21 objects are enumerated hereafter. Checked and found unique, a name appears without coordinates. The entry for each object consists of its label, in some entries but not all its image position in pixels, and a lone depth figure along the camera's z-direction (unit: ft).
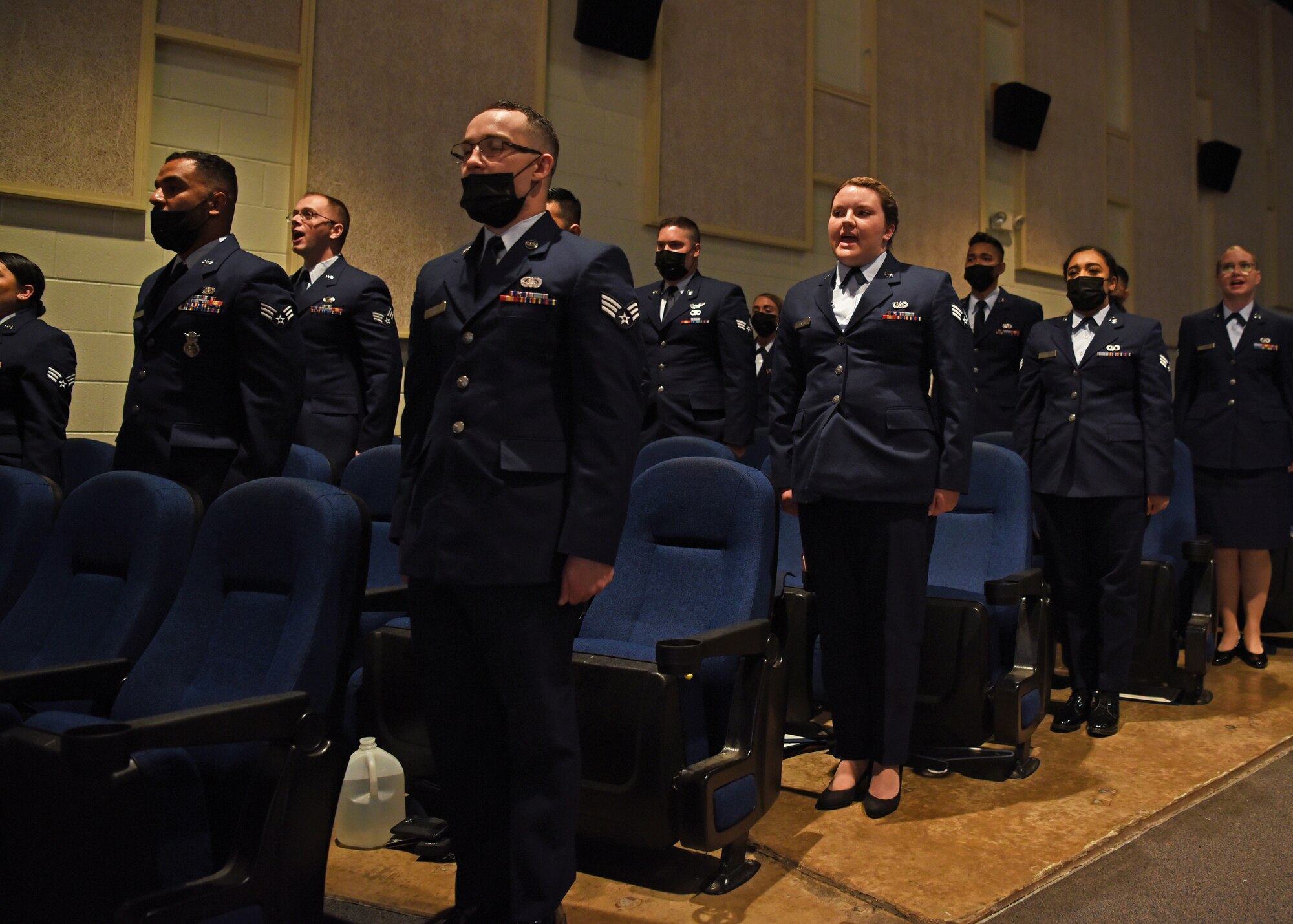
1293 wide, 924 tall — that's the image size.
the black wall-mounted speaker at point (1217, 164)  28.91
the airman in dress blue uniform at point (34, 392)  10.23
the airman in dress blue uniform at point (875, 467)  7.64
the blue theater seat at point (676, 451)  8.59
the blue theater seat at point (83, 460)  10.52
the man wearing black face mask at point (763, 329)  16.97
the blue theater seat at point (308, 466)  8.64
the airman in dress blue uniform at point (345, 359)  10.85
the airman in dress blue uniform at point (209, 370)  7.53
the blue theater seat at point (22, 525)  6.86
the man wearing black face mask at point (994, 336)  15.16
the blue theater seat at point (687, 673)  5.85
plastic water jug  7.08
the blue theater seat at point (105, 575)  5.75
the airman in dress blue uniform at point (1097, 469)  9.84
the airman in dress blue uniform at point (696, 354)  12.12
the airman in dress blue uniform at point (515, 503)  5.02
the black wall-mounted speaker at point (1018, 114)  23.02
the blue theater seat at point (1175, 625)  10.62
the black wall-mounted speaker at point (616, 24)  16.17
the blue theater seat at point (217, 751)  4.13
